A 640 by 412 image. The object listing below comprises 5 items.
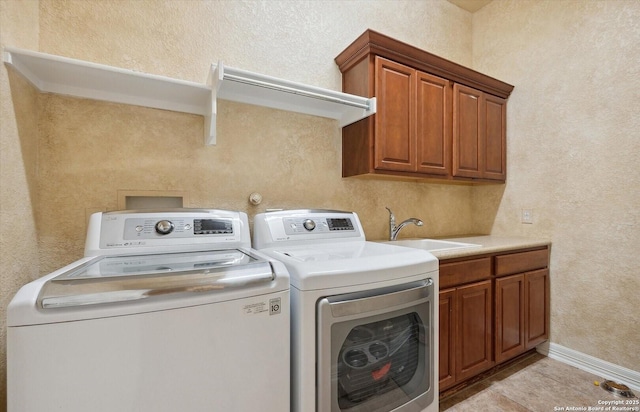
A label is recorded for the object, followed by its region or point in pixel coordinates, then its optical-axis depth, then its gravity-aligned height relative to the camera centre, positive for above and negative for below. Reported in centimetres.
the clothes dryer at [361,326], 99 -46
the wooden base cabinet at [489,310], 166 -68
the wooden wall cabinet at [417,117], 186 +63
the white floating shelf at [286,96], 143 +63
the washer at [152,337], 68 -35
